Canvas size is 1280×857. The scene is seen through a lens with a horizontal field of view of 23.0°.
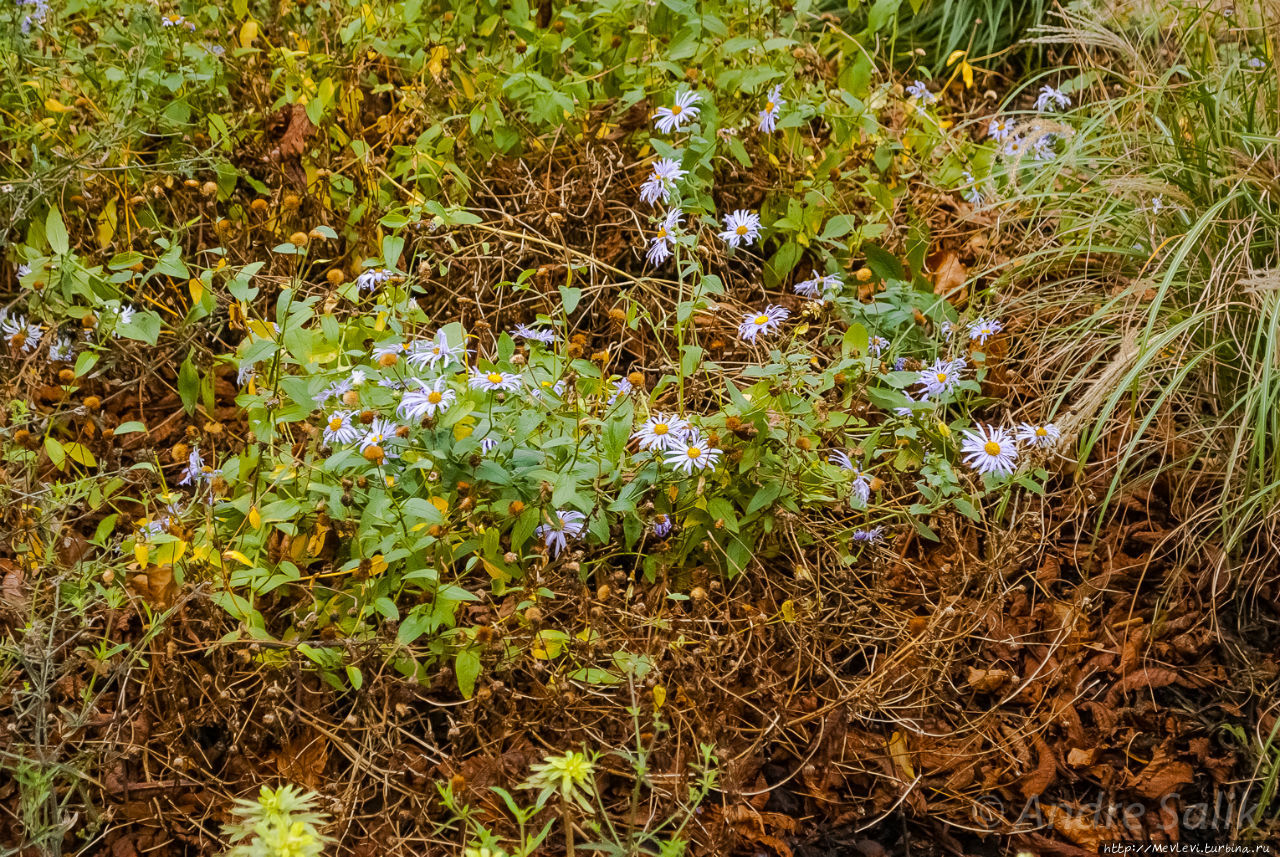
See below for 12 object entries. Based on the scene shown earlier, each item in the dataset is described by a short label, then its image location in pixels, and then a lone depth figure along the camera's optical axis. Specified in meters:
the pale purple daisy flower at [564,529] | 2.28
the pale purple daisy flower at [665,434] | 2.29
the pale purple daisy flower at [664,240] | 2.40
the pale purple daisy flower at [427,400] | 2.24
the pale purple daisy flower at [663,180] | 2.46
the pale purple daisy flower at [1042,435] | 2.35
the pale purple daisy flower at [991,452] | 2.34
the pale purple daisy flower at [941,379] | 2.38
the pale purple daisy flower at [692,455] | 2.28
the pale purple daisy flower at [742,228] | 2.51
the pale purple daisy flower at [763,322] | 2.44
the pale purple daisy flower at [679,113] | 2.51
